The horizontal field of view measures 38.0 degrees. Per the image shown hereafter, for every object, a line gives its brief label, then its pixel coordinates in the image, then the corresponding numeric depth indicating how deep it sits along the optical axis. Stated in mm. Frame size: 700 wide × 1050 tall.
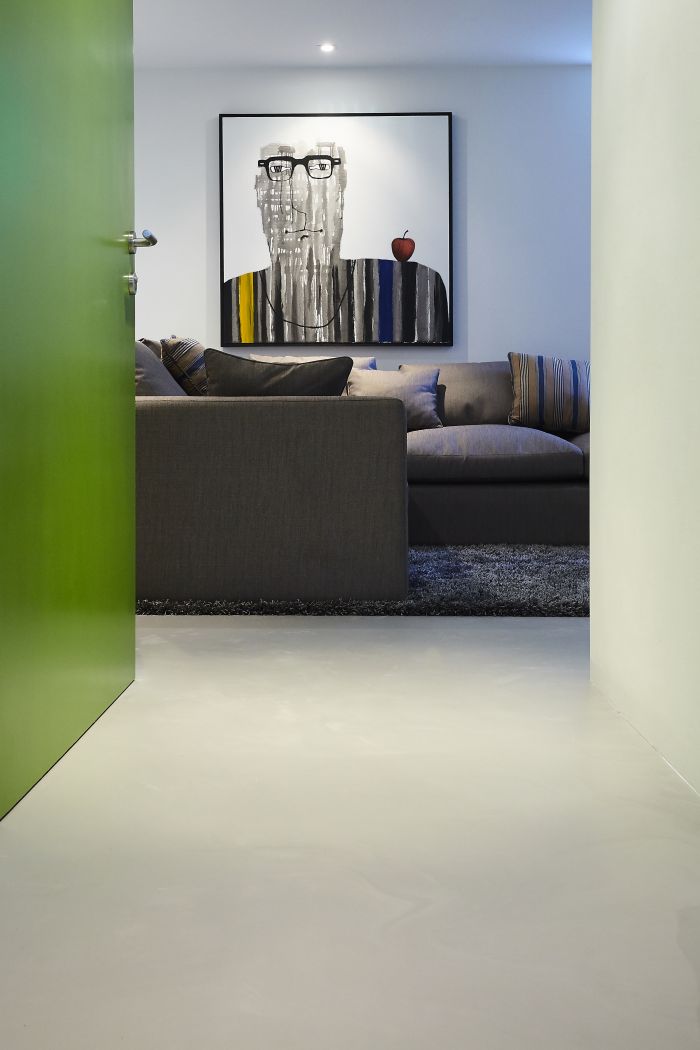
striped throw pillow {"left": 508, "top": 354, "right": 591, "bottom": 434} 5277
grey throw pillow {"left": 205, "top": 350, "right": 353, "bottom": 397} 3131
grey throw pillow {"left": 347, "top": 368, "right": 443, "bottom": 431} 5156
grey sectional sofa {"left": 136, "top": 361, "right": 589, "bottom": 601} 2949
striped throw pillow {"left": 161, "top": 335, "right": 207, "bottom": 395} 4664
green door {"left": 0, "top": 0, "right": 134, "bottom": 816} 1390
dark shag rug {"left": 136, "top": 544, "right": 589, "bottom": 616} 2936
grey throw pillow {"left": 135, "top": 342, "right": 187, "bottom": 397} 3449
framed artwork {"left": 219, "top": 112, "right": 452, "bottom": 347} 5957
